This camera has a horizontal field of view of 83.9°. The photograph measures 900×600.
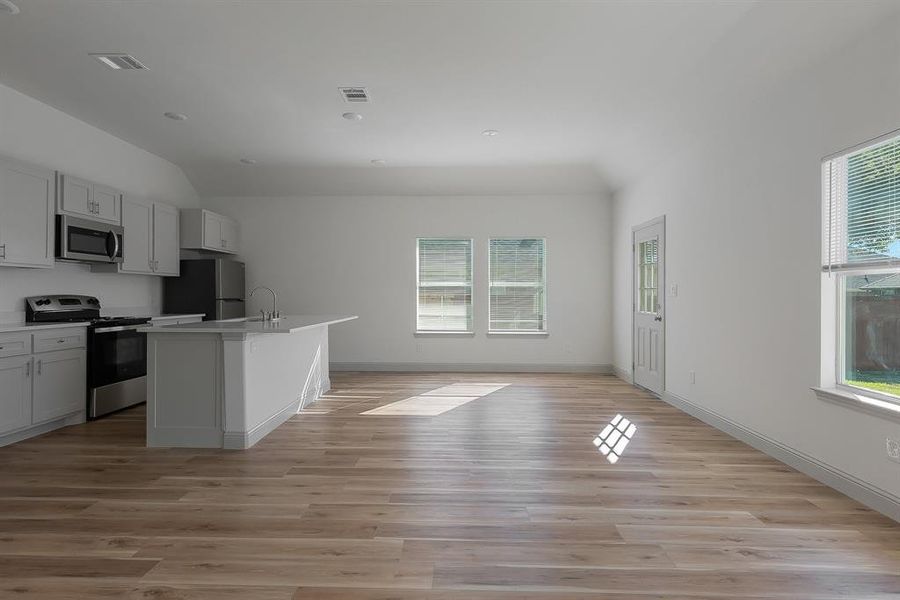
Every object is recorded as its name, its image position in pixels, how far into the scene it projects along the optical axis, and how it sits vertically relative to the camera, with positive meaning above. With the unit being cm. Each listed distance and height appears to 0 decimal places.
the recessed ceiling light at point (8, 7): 306 +180
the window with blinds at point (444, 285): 782 +20
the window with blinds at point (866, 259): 276 +23
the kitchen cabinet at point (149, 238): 554 +70
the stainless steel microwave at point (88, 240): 460 +56
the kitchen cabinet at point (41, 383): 393 -73
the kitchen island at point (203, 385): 380 -67
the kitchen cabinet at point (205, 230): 661 +92
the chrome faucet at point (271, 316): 474 -18
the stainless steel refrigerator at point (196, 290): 669 +10
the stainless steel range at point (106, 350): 469 -53
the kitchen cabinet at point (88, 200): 461 +96
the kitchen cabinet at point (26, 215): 409 +70
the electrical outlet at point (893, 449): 261 -80
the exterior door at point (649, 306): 571 -11
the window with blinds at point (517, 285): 777 +20
